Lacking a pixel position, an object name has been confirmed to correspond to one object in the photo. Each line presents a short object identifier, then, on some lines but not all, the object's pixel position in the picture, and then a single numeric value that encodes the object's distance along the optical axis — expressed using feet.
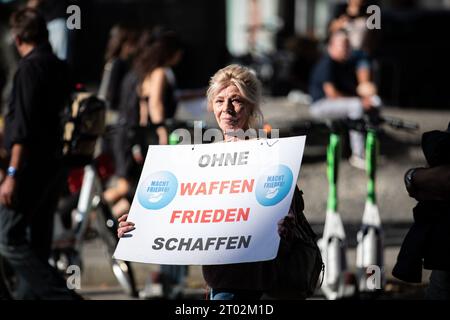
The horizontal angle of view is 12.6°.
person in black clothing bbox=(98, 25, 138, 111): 59.54
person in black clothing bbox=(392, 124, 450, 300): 28.56
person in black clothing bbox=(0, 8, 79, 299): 40.69
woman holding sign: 28.68
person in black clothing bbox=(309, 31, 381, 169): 68.67
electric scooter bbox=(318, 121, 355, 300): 46.02
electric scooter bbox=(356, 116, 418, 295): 45.25
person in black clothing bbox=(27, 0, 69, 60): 63.76
